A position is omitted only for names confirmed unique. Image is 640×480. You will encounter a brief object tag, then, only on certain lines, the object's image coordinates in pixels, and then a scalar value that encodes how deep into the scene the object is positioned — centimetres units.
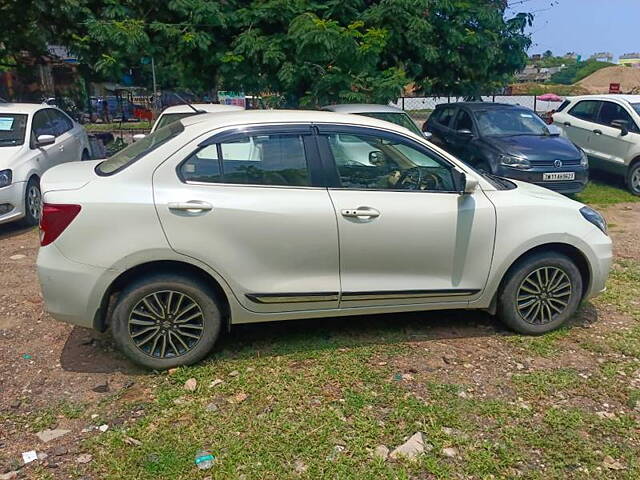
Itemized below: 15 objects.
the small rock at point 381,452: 268
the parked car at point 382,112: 764
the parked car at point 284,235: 315
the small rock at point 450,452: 269
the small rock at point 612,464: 261
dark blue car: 772
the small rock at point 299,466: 258
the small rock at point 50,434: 281
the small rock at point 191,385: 324
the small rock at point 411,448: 269
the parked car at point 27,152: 638
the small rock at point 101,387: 324
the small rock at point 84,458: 264
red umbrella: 2435
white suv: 942
